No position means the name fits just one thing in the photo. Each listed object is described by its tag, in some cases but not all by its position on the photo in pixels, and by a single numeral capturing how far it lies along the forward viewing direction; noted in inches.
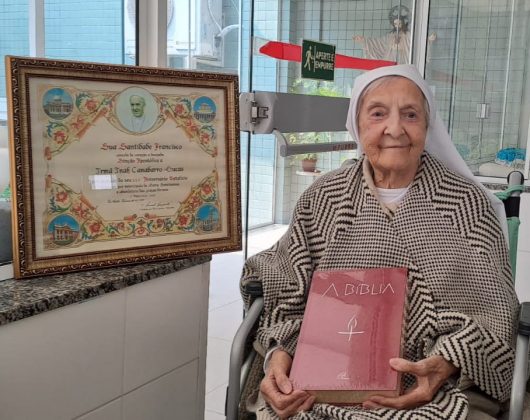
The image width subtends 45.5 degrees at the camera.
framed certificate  56.9
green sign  108.9
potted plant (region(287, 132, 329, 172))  107.8
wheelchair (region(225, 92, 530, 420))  55.1
